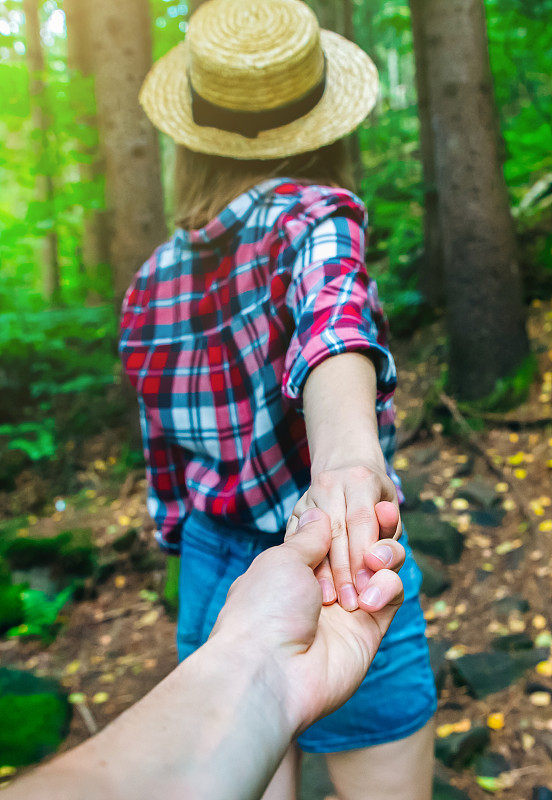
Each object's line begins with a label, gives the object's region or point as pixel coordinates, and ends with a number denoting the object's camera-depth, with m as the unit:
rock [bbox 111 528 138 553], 4.44
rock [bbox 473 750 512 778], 2.45
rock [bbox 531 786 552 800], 2.22
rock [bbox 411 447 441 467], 4.57
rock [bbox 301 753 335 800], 2.42
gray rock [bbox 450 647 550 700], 2.80
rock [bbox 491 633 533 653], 2.98
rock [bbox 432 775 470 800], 2.31
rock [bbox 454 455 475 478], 4.33
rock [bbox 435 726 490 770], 2.47
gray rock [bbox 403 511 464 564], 3.69
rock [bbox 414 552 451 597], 3.52
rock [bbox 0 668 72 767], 2.13
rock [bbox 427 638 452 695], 2.88
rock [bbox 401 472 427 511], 4.21
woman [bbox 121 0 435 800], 1.15
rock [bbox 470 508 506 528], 3.88
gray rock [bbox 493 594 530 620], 3.21
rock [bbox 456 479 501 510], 4.00
